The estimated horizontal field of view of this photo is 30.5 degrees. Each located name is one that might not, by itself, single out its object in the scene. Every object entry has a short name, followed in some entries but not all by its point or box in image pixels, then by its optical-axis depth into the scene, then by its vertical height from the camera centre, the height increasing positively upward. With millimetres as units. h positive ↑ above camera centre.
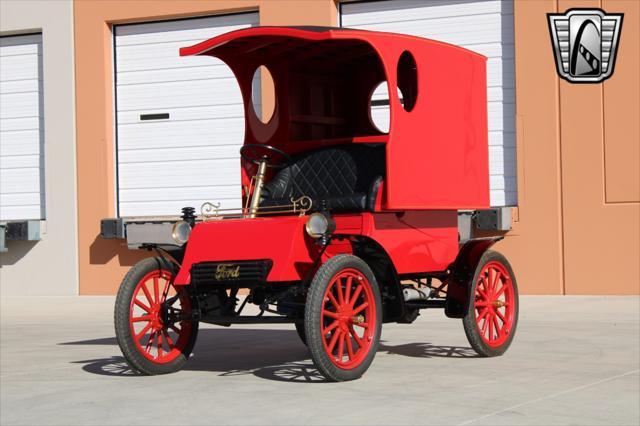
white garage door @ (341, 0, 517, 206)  17469 +2496
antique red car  7762 -82
